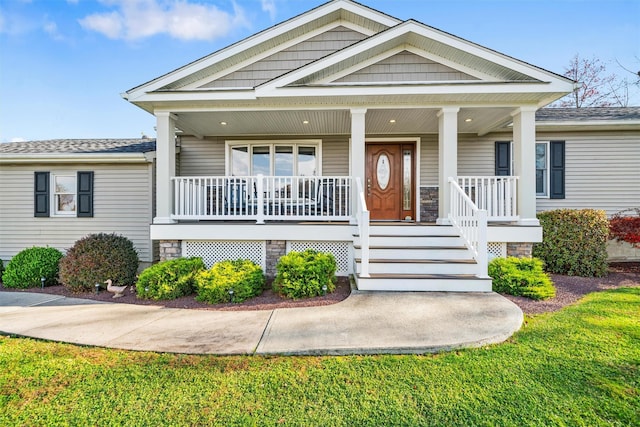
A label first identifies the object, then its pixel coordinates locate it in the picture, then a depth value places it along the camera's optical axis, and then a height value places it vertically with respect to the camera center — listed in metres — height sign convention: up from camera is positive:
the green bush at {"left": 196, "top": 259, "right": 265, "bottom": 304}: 5.17 -1.19
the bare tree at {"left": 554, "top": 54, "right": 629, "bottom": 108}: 17.17 +6.96
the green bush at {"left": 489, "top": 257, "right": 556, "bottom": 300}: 5.03 -1.09
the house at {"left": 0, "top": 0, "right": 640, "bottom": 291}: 5.81 +2.13
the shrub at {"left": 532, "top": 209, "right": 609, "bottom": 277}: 6.57 -0.65
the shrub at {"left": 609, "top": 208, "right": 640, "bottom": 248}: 6.83 -0.37
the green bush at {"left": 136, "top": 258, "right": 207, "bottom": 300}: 5.45 -1.21
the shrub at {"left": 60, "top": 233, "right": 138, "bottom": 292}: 6.26 -1.03
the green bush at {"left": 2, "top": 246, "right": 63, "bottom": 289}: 6.92 -1.25
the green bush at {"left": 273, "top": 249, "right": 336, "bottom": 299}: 5.11 -1.06
